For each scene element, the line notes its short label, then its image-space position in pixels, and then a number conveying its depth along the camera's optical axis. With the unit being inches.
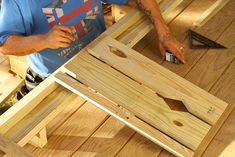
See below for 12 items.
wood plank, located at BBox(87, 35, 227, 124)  57.2
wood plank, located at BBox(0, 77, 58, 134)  52.5
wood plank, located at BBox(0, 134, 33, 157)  47.9
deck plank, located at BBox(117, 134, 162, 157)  54.3
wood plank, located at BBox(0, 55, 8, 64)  134.0
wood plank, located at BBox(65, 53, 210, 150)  53.2
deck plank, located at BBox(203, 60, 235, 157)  55.0
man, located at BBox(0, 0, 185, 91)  61.4
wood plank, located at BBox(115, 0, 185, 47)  68.6
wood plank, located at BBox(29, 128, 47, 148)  54.9
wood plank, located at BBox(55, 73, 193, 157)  51.8
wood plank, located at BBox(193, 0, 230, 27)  78.2
